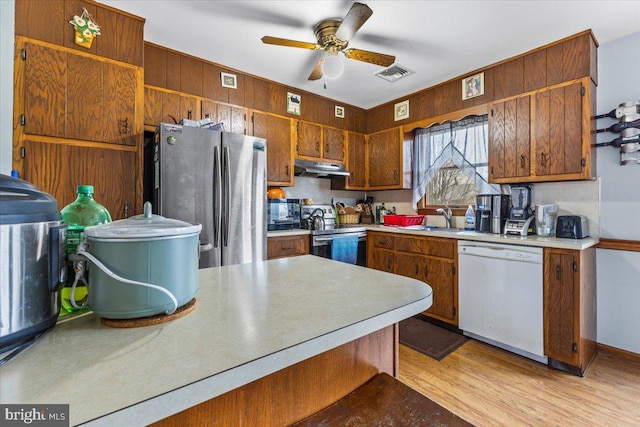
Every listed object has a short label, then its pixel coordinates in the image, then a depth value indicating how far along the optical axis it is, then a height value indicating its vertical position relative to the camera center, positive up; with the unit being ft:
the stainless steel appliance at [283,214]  10.17 -0.06
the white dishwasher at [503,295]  7.16 -2.20
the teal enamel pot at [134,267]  1.92 -0.38
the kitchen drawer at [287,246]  9.32 -1.12
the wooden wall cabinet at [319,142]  11.37 +2.90
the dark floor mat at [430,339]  7.80 -3.67
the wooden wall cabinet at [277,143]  10.27 +2.56
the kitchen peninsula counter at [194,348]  1.37 -0.84
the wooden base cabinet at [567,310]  6.62 -2.27
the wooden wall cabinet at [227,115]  9.15 +3.21
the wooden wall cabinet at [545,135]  7.42 +2.19
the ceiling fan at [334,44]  6.36 +3.98
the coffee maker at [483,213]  8.82 +0.00
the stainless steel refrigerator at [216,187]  7.16 +0.68
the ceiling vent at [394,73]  9.48 +4.76
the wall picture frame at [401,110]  11.76 +4.26
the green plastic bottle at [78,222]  2.18 -0.09
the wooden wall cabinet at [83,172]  5.95 +0.89
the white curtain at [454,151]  10.11 +2.36
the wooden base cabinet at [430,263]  8.84 -1.69
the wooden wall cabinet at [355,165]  12.89 +2.15
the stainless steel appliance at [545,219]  8.05 -0.16
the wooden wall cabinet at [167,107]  8.12 +3.11
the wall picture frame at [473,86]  9.47 +4.26
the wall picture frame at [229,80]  9.53 +4.41
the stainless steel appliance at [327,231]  10.19 -0.69
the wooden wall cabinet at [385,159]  12.09 +2.35
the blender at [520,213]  8.11 +0.01
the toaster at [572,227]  7.51 -0.36
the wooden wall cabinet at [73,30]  5.92 +4.09
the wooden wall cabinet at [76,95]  5.87 +2.57
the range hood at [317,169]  11.07 +1.74
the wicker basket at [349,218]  12.46 -0.23
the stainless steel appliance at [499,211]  8.61 +0.06
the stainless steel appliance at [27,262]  1.59 -0.30
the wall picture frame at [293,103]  11.09 +4.25
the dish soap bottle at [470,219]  9.91 -0.20
